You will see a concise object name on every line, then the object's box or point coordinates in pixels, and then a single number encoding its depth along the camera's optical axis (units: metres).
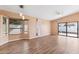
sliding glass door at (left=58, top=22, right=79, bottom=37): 2.65
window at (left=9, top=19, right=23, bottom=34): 3.36
